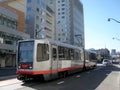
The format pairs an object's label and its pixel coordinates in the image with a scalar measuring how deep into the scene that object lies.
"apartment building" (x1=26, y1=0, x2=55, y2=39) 32.92
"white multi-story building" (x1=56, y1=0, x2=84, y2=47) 56.38
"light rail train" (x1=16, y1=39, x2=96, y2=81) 6.87
